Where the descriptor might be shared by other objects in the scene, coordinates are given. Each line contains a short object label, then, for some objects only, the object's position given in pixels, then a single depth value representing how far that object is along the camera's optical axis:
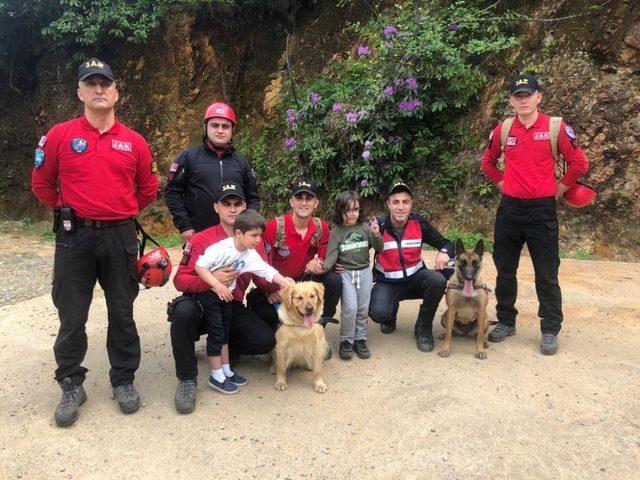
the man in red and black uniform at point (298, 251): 4.30
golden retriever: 3.75
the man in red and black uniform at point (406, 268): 4.57
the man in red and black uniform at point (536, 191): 4.23
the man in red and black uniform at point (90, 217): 3.26
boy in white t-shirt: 3.62
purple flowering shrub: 8.55
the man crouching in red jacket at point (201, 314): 3.59
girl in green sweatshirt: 4.40
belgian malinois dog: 4.38
